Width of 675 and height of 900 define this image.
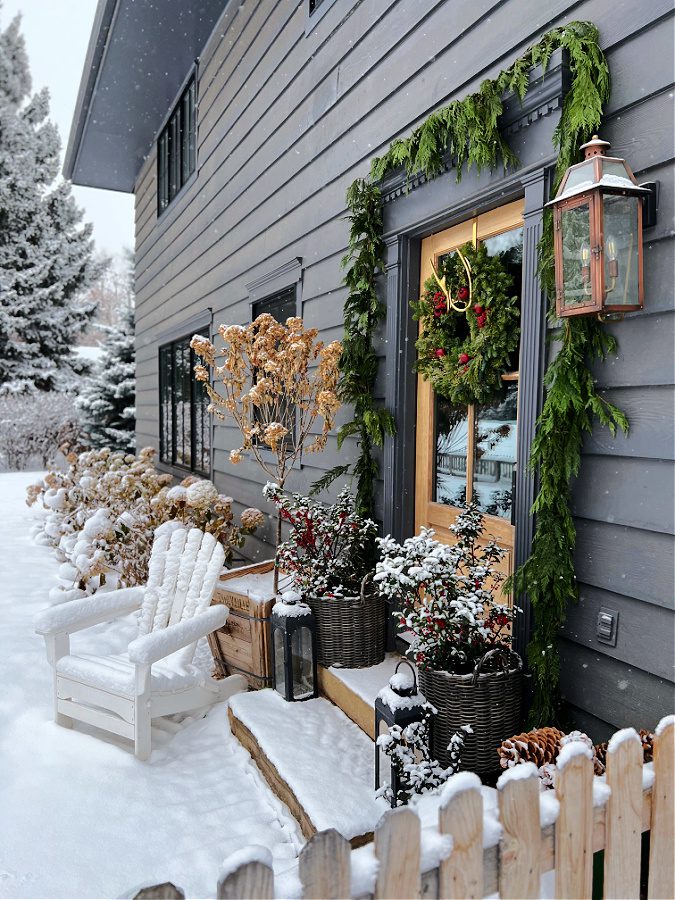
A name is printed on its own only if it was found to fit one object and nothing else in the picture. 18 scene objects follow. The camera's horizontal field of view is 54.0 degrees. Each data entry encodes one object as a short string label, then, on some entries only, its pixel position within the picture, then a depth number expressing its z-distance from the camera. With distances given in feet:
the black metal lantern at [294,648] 10.04
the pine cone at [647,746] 5.74
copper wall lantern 6.31
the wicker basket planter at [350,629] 10.02
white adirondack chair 9.15
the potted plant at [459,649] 7.16
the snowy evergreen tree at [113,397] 45.62
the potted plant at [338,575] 10.05
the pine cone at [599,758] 5.74
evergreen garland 6.87
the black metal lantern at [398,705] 7.17
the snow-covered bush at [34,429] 43.68
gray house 6.53
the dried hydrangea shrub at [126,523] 16.02
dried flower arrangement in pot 11.62
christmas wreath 8.68
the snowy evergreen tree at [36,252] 56.70
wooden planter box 10.95
